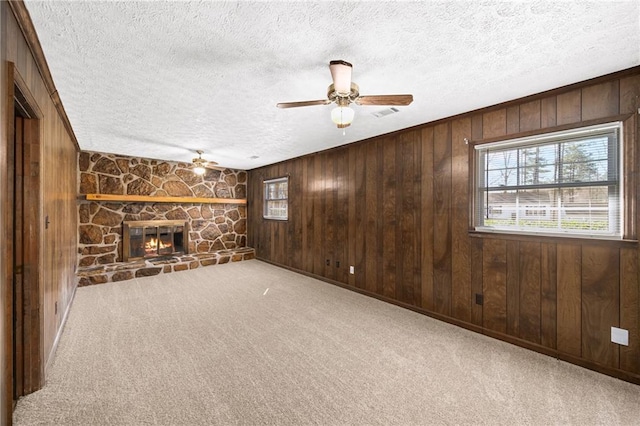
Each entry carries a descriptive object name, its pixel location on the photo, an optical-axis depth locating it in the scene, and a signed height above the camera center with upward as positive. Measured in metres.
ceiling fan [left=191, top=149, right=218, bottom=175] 4.78 +0.91
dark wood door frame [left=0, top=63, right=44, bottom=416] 1.79 -0.29
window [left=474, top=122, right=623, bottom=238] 2.15 +0.26
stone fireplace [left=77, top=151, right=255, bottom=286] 4.86 -0.12
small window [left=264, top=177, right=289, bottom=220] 5.85 +0.31
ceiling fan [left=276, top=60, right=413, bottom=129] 1.92 +0.84
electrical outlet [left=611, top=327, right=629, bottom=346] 2.04 -0.98
